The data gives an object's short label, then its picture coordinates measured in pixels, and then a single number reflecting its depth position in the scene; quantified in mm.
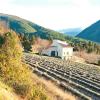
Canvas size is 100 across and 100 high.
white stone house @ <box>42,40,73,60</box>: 63844
